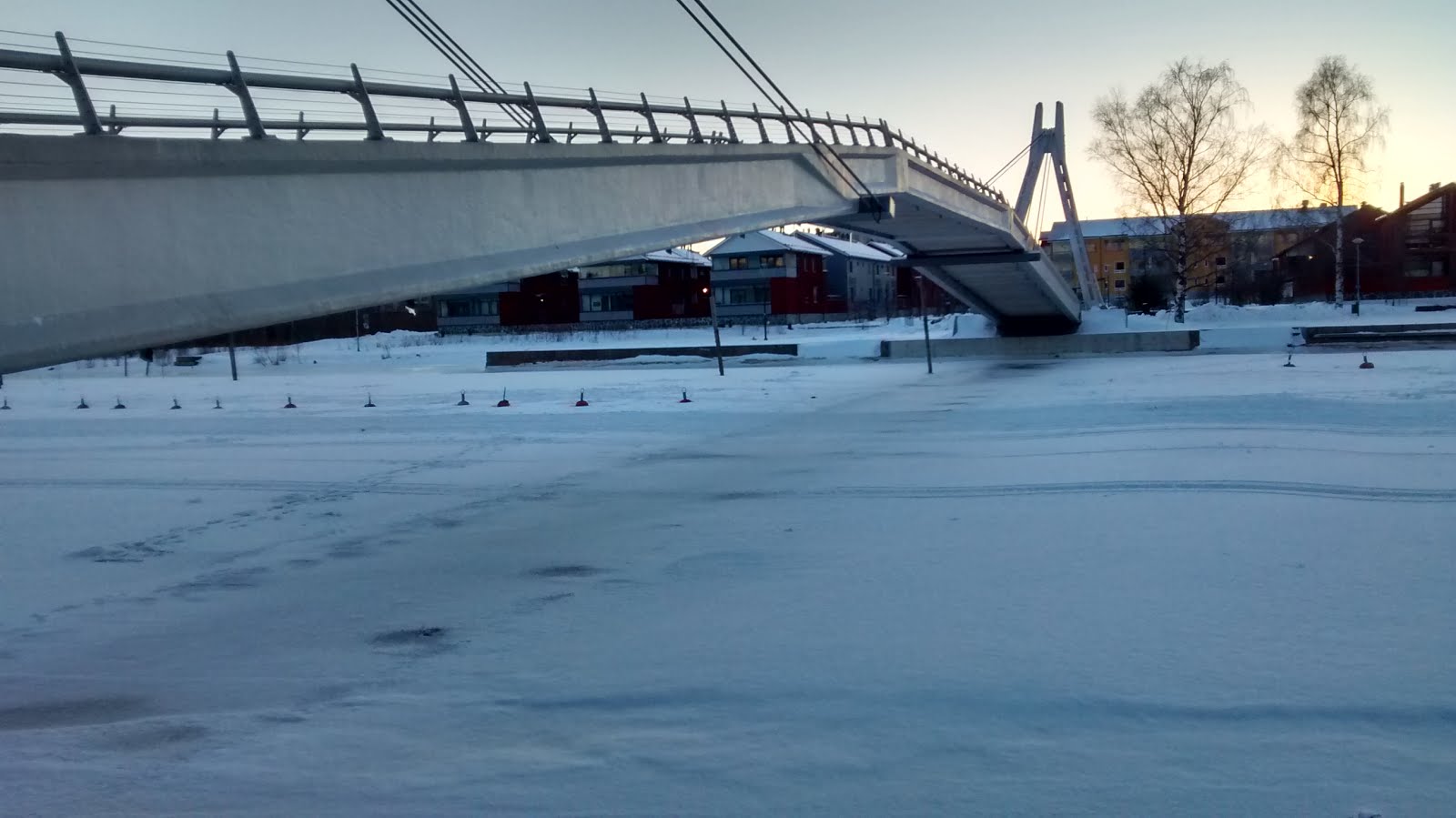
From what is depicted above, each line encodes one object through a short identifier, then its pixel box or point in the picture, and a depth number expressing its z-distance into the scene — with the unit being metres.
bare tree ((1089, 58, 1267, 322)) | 51.94
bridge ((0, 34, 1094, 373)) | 8.34
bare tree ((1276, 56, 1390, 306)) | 51.31
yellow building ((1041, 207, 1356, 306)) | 57.53
